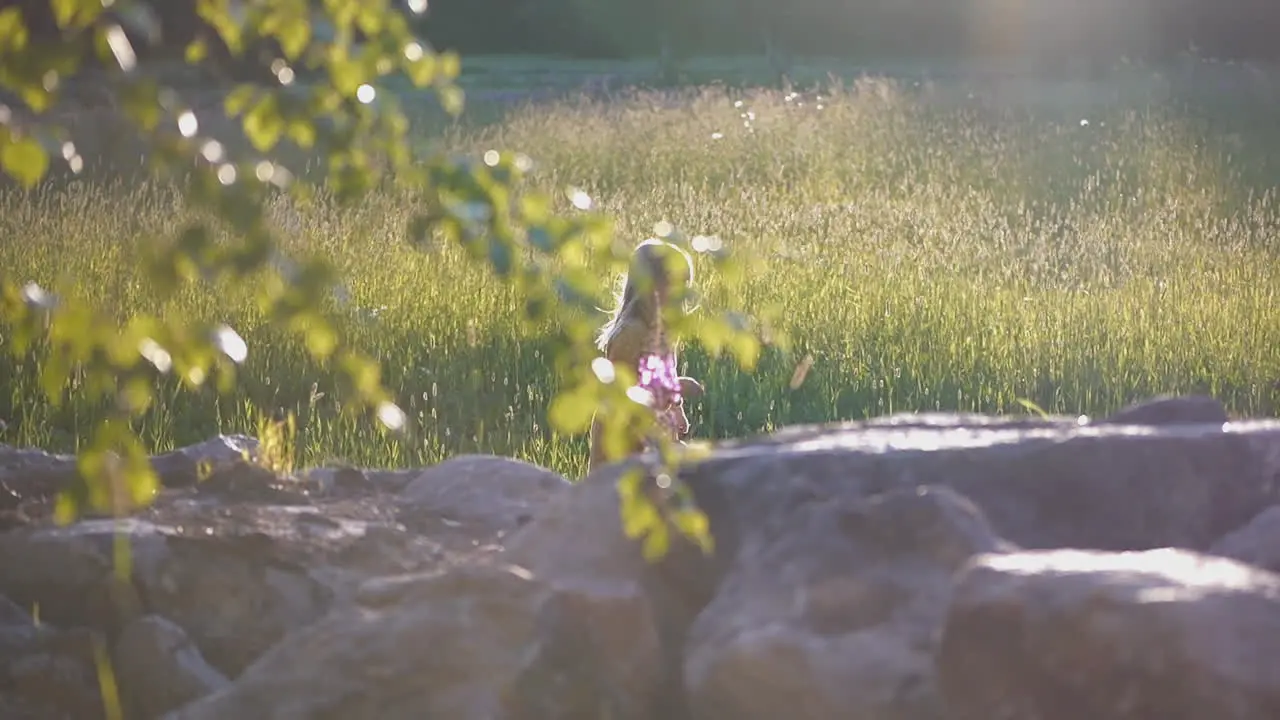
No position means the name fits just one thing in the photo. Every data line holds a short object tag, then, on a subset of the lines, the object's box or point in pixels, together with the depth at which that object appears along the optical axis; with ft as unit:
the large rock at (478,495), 25.43
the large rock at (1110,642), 14.33
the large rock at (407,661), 18.54
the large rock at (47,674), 21.15
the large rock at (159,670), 21.18
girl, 33.71
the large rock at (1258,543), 17.60
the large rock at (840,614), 16.43
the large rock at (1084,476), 18.99
